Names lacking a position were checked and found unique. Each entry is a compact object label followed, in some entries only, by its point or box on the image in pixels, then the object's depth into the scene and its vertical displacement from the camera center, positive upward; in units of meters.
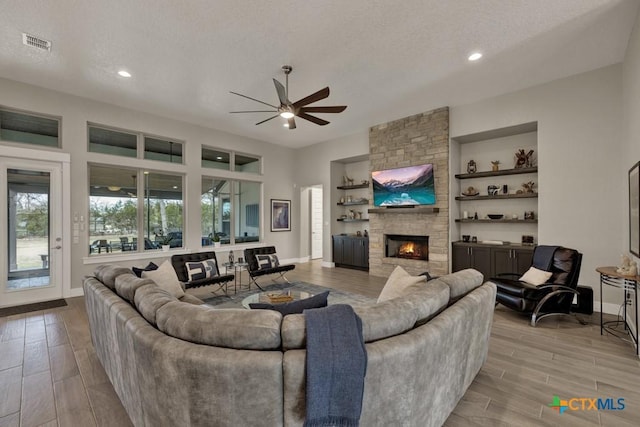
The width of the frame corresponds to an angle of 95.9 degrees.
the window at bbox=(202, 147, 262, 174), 7.07 +1.40
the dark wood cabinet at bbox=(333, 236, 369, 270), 7.23 -0.98
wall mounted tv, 5.88 +0.59
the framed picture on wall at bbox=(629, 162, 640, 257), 3.00 +0.03
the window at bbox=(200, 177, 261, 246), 7.04 +0.09
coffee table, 3.41 -1.03
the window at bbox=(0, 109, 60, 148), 4.60 +1.44
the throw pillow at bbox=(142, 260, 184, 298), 3.17 -0.72
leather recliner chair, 3.62 -1.03
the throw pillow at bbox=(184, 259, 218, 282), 4.68 -0.92
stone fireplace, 5.74 +0.37
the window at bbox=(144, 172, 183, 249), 6.12 +0.12
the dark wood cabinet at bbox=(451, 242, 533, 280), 4.87 -0.80
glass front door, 4.51 -0.26
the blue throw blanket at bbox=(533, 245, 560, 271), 3.98 -0.62
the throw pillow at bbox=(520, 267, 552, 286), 3.85 -0.87
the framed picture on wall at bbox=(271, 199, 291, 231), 8.24 -0.03
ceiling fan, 3.56 +1.44
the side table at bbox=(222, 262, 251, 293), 5.23 -0.94
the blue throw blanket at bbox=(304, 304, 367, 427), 1.24 -0.71
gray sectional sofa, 1.26 -0.71
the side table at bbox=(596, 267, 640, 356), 2.91 -0.82
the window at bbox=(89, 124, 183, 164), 5.52 +1.45
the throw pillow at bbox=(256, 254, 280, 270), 5.55 -0.92
